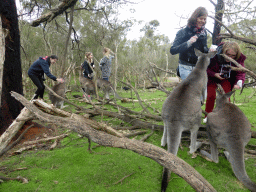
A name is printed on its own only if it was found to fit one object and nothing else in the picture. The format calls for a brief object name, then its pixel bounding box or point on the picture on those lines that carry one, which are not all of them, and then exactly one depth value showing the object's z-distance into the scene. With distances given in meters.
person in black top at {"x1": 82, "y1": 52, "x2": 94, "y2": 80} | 6.02
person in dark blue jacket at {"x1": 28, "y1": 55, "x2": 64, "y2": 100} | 4.68
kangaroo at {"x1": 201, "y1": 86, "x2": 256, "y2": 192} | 1.72
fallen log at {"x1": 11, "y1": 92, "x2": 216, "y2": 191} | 1.25
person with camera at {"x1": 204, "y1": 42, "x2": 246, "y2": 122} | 2.67
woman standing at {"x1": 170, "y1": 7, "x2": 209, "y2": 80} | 2.72
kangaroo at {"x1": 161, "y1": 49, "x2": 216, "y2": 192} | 1.98
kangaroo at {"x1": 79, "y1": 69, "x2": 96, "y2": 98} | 6.64
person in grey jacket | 6.76
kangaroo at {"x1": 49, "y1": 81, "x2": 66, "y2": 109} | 4.96
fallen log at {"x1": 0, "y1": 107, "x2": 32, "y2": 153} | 2.17
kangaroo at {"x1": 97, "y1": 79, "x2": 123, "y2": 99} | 6.61
